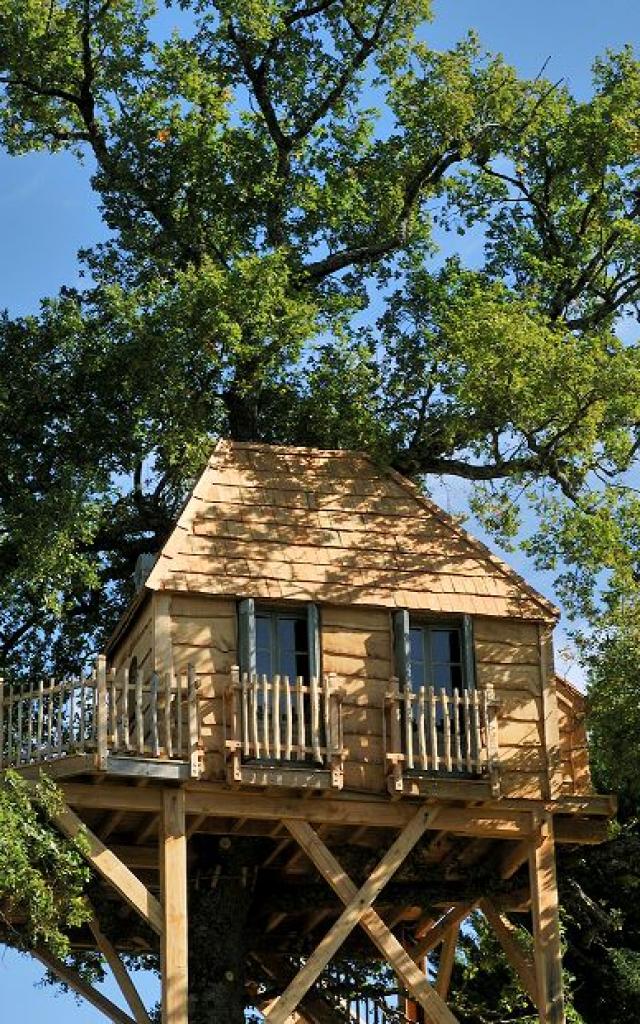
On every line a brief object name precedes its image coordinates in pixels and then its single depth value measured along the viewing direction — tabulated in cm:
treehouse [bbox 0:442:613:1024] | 2622
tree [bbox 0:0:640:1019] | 3000
